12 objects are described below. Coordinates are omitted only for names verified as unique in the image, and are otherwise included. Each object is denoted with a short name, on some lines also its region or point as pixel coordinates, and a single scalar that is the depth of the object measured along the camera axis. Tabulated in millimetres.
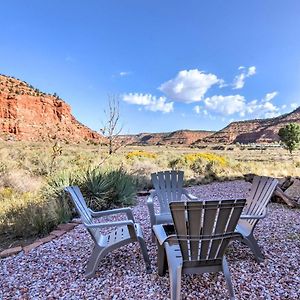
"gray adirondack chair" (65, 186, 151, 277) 2319
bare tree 7357
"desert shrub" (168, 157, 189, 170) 9475
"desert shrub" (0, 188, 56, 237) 3609
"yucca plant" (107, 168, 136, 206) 4959
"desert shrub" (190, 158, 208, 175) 9038
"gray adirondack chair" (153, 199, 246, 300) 1773
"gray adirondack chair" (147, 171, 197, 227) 3538
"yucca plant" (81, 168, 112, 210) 4662
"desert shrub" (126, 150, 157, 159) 11489
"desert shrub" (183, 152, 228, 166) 9869
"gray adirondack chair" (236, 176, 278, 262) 2497
